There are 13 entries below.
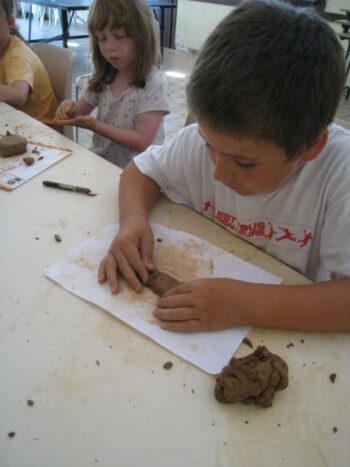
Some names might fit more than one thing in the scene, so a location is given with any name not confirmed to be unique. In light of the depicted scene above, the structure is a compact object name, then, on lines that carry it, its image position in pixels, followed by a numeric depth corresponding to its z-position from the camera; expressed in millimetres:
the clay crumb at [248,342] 581
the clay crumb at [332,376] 541
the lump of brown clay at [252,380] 487
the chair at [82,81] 1605
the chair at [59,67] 1725
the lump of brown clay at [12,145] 1081
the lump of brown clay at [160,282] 658
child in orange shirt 1556
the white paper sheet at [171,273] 570
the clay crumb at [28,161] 1048
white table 446
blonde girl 1281
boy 530
